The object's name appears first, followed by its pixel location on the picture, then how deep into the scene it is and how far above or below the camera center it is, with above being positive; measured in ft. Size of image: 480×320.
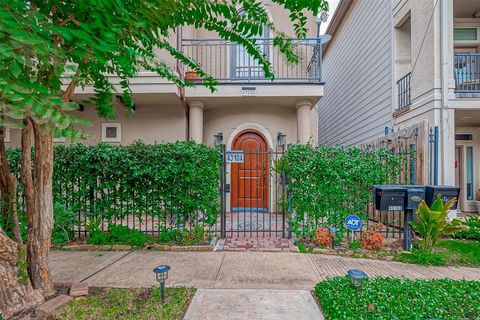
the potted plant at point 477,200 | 25.09 -3.70
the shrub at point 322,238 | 15.71 -4.71
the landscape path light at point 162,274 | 9.28 -4.15
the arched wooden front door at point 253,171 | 24.81 -0.87
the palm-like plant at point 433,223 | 14.32 -3.51
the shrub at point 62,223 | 15.87 -3.92
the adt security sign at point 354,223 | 15.01 -3.58
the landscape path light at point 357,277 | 9.53 -4.30
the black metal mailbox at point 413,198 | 14.99 -2.10
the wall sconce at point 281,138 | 25.09 +2.34
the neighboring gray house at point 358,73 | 27.20 +11.54
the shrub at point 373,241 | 15.33 -4.78
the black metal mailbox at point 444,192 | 15.05 -1.76
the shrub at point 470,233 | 16.84 -4.69
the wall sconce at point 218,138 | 25.04 +2.36
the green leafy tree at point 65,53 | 5.04 +2.83
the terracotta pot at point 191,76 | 24.27 +8.16
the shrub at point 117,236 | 16.02 -4.72
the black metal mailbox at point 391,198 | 14.97 -2.10
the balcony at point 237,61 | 26.35 +10.57
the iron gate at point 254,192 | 19.67 -2.95
